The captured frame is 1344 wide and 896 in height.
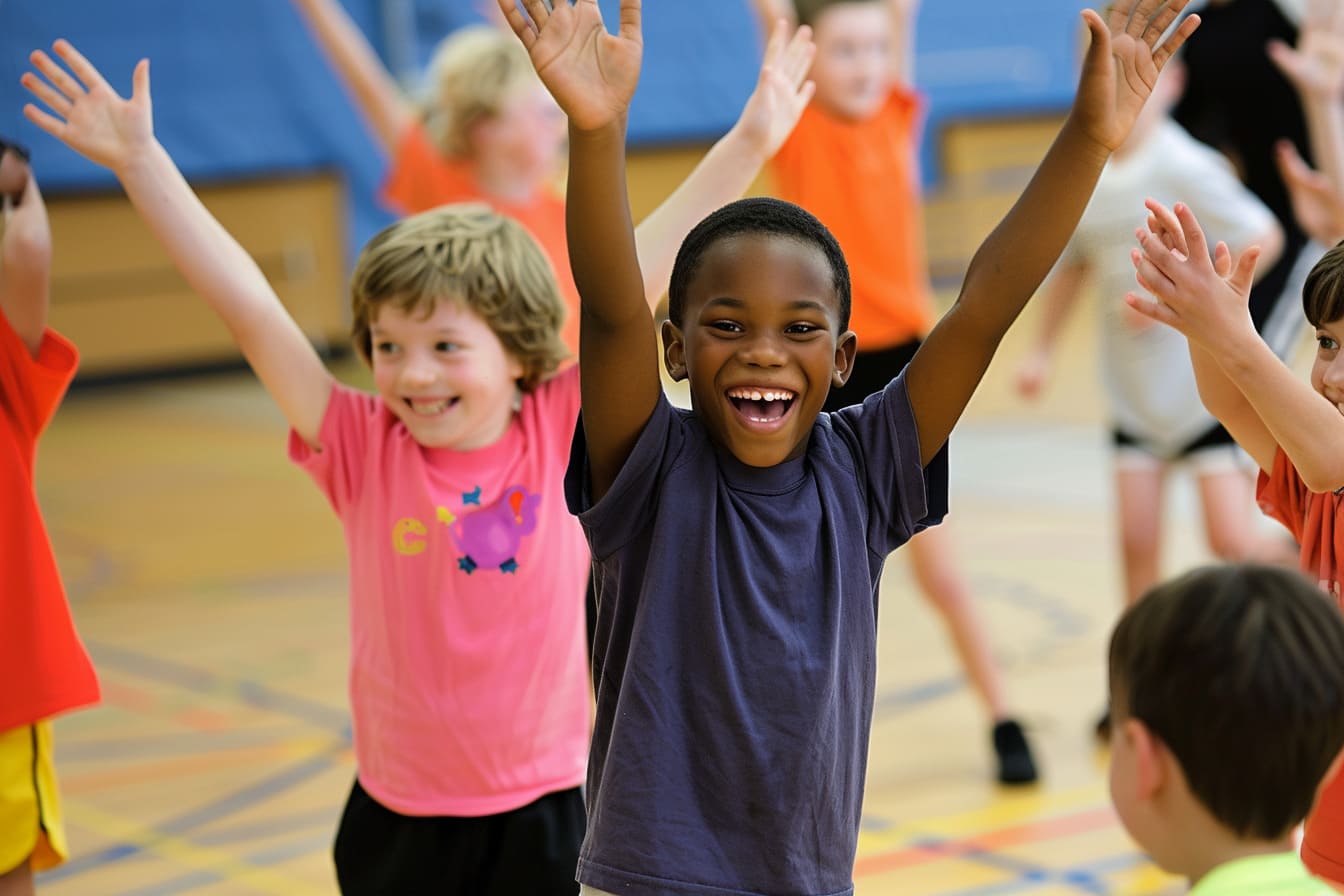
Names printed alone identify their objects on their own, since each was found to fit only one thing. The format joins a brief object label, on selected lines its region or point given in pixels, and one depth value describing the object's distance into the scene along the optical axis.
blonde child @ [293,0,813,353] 8.20
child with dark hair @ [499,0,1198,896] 3.73
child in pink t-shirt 4.89
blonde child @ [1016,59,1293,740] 8.41
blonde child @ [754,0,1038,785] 8.27
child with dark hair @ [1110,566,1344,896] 2.78
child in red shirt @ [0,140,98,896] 4.96
